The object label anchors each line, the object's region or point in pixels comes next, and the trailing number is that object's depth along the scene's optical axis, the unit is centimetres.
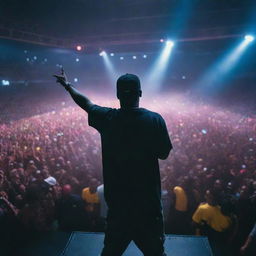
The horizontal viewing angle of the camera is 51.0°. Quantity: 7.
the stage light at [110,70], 2670
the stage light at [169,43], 1471
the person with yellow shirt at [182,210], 492
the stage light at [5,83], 1869
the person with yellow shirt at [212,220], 407
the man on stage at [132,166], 166
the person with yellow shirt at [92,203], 497
